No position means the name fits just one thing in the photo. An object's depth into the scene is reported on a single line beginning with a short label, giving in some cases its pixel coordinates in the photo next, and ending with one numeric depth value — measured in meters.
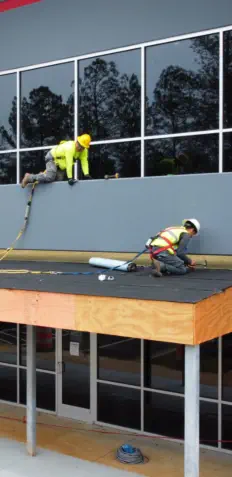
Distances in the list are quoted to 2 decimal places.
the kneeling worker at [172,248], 7.78
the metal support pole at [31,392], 9.23
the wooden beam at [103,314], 5.98
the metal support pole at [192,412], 6.07
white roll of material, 8.69
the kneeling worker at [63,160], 9.64
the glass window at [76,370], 12.17
